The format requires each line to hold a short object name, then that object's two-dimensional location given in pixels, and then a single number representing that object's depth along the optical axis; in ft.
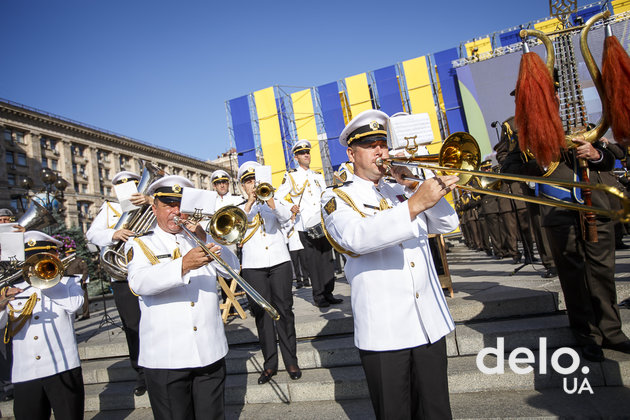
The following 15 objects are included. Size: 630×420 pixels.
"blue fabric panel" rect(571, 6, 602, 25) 93.57
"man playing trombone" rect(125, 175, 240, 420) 8.71
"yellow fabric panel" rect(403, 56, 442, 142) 79.51
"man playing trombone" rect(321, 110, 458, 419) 6.93
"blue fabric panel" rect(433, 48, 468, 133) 80.94
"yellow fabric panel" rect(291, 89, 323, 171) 84.74
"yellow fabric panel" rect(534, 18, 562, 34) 87.35
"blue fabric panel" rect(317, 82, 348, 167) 80.89
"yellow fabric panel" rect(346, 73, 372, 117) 82.17
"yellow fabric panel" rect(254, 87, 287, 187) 83.41
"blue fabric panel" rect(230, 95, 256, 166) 86.38
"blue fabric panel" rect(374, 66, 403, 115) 81.05
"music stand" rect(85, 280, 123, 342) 26.90
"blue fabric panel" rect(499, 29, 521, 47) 98.68
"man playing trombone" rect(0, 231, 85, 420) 11.76
